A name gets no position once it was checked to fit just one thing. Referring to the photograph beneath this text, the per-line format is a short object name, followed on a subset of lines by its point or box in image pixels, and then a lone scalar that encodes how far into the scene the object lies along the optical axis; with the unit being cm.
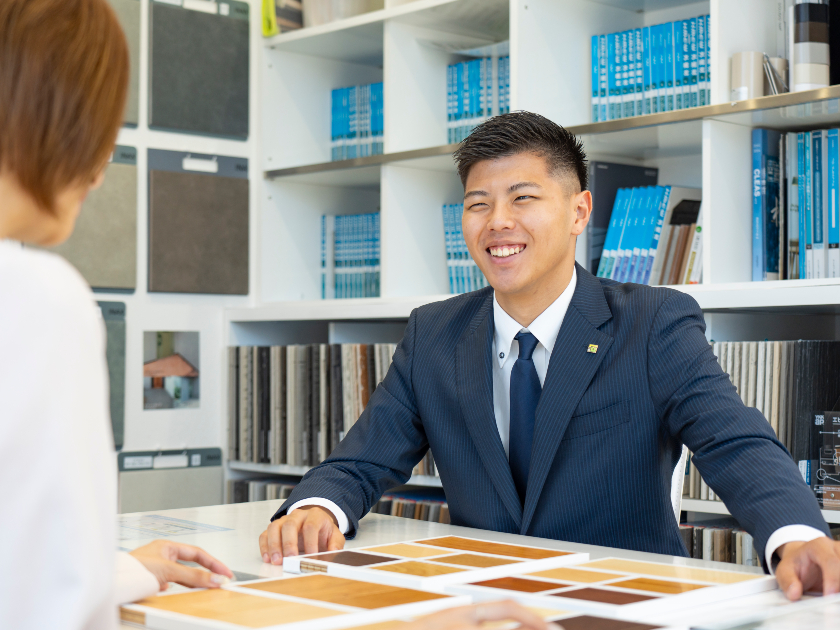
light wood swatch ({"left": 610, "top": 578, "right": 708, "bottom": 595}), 107
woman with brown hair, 58
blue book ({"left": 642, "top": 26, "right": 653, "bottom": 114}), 267
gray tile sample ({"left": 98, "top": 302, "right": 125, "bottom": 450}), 316
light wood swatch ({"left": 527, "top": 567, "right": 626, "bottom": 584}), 114
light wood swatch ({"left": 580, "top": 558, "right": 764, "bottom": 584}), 117
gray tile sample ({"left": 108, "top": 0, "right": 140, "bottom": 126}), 318
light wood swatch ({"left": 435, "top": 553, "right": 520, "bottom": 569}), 122
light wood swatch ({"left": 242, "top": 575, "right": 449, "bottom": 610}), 102
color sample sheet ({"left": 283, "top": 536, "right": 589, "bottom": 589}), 114
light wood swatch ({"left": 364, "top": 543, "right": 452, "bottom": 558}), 130
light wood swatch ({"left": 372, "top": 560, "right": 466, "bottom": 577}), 117
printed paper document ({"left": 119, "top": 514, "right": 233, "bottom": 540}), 158
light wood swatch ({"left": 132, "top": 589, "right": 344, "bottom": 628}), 95
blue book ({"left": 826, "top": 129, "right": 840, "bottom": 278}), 231
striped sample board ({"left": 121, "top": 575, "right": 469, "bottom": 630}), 94
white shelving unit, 240
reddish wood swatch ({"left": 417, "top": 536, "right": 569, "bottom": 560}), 131
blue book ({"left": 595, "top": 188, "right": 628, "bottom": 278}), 271
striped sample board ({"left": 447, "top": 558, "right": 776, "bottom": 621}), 100
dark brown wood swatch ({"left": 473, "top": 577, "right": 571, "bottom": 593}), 109
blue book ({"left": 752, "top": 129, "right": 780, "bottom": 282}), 245
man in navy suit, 155
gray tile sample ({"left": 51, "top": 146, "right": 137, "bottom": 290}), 309
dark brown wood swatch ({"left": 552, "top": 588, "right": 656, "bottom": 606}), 101
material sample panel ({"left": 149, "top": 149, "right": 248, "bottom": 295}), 328
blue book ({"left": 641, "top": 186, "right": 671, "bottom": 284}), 263
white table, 101
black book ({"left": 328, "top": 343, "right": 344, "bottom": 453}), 320
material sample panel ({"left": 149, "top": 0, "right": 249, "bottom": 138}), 328
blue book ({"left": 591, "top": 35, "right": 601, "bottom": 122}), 280
